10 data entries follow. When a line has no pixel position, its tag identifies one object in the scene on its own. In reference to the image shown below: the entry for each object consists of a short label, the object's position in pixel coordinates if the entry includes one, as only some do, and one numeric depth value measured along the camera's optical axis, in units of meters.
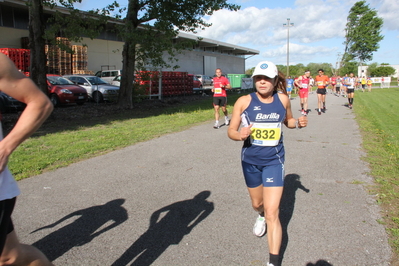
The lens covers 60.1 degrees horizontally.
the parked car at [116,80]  25.42
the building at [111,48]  28.22
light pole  47.66
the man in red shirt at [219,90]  11.88
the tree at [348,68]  67.56
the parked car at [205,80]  36.92
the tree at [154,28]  15.92
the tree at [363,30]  66.00
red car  17.73
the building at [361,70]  63.69
